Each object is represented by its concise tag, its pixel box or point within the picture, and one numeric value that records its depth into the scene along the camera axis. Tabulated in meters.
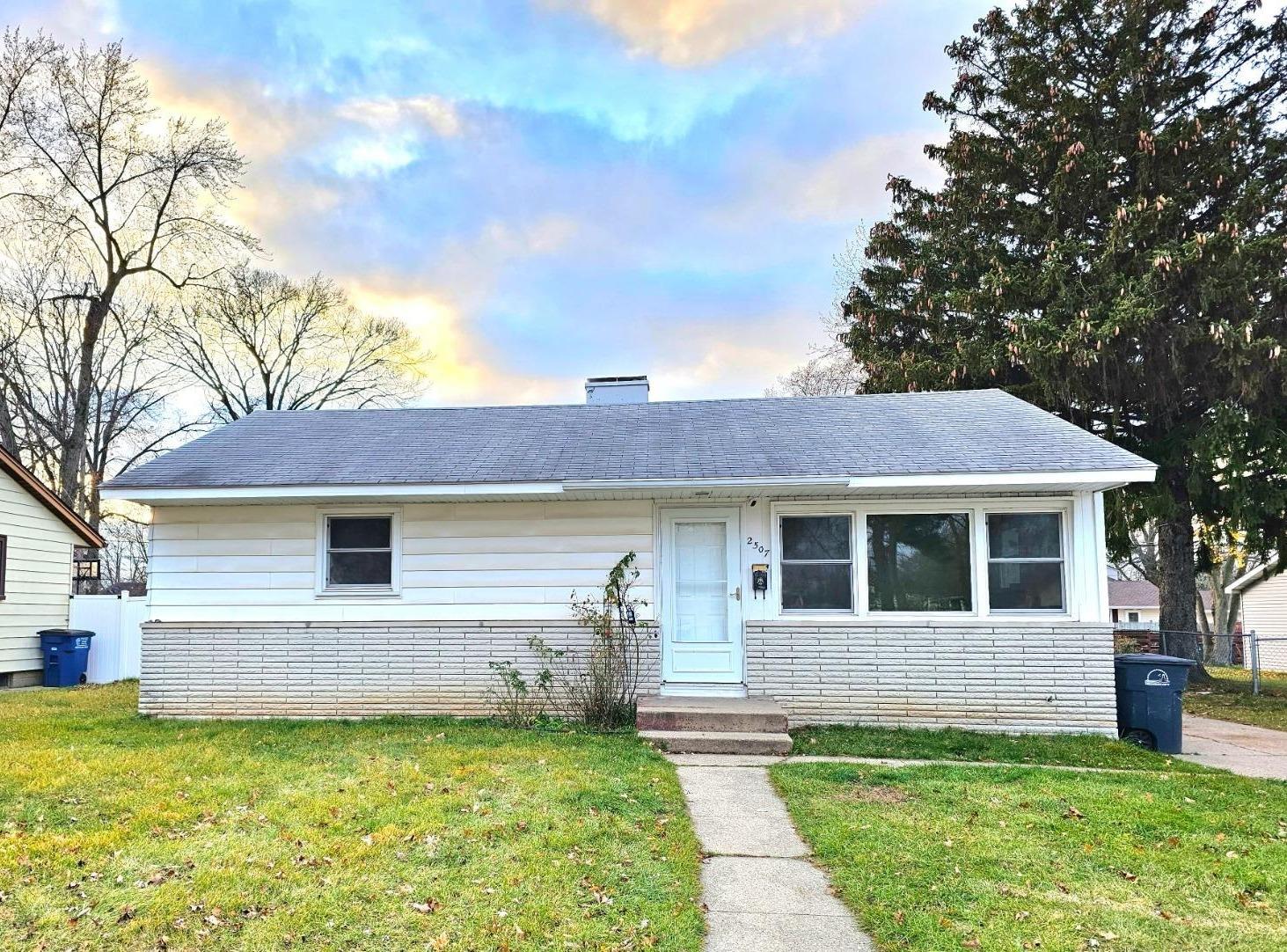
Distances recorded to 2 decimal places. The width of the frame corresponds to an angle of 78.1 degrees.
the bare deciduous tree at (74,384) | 21.97
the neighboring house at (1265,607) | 26.06
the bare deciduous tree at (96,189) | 20.19
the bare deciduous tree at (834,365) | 25.12
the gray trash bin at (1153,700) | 7.92
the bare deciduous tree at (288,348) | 26.44
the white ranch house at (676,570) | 8.23
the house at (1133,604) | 41.38
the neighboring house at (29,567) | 13.50
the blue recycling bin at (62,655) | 13.88
